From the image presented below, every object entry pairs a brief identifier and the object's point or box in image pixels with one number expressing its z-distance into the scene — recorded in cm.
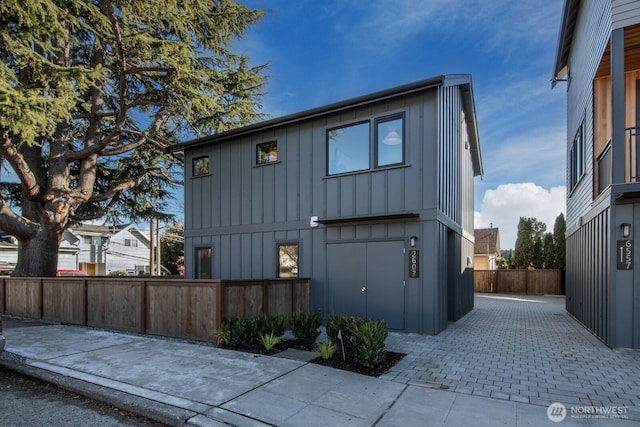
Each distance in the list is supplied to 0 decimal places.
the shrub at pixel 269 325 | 687
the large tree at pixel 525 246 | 2292
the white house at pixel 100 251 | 2970
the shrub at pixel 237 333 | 670
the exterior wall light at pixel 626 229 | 657
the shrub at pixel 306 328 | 688
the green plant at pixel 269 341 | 645
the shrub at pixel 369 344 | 539
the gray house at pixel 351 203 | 830
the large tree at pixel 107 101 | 955
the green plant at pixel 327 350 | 575
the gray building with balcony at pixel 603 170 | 659
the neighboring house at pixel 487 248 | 3378
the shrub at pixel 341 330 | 588
